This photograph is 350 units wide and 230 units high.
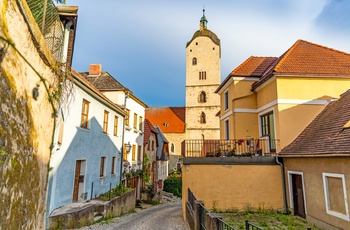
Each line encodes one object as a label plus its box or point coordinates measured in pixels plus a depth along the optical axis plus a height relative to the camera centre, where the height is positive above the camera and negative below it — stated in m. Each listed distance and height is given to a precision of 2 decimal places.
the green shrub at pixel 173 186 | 30.95 -4.53
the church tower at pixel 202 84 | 41.69 +13.12
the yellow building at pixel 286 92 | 12.14 +3.59
